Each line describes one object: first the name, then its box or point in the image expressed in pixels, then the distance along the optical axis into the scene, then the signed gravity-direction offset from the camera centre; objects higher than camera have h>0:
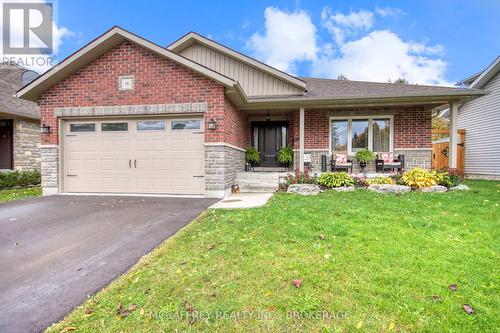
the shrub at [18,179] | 10.85 -0.82
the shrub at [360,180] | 8.95 -0.62
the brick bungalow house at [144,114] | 7.80 +1.37
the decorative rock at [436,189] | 8.11 -0.81
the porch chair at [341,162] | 10.41 -0.03
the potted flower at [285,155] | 11.00 +0.24
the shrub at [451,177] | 8.64 -0.50
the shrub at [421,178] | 8.40 -0.51
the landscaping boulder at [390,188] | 8.09 -0.81
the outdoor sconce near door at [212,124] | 7.67 +1.03
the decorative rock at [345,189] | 8.41 -0.86
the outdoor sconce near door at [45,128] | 8.34 +0.96
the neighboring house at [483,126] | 12.45 +1.76
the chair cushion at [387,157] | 10.30 +0.17
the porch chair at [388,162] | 10.17 -0.02
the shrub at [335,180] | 8.79 -0.60
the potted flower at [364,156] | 10.16 +0.20
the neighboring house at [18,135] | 11.66 +1.06
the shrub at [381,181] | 8.65 -0.61
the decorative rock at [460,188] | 8.31 -0.79
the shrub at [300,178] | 9.00 -0.57
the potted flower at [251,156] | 11.07 +0.19
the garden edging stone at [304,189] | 8.27 -0.85
